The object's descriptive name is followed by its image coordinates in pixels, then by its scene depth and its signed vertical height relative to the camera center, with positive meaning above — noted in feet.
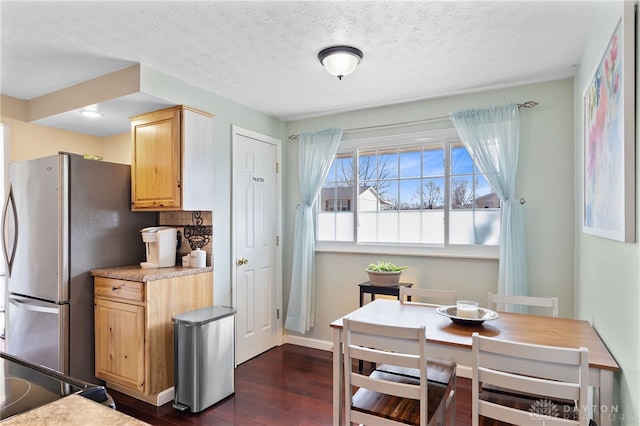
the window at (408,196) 10.85 +0.58
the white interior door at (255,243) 11.66 -1.01
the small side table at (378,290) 10.46 -2.24
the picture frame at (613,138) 4.16 +1.06
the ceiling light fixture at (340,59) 7.80 +3.41
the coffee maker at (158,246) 10.18 -0.94
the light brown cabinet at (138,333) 8.67 -2.98
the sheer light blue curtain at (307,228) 12.67 -0.52
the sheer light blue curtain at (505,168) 9.62 +1.29
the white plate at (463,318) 6.48 -1.92
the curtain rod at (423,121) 9.81 +2.96
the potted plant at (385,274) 10.62 -1.80
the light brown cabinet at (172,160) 9.68 +1.48
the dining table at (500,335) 4.72 -2.04
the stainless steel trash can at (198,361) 8.50 -3.56
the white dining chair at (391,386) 5.29 -2.64
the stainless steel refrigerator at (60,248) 9.15 -0.95
